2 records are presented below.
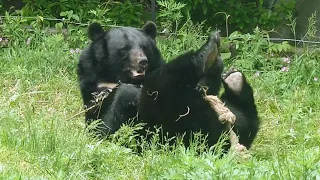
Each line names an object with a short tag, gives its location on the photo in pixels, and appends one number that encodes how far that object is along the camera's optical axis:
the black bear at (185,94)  11.05
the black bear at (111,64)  12.89
